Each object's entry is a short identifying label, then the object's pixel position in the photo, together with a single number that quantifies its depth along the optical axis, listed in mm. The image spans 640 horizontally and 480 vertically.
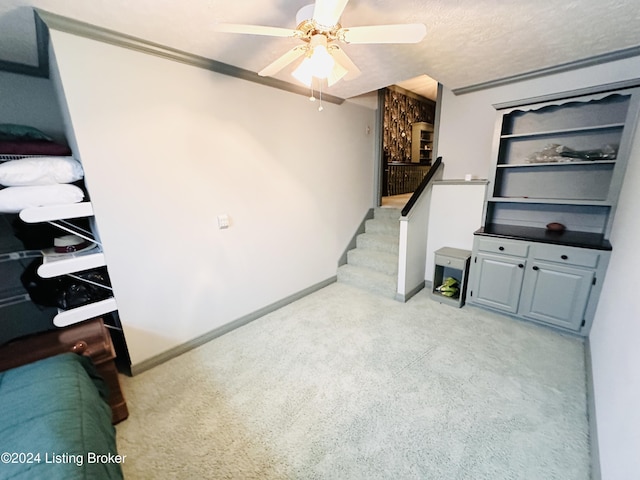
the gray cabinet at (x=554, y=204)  2152
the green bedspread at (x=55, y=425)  860
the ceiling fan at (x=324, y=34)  1161
